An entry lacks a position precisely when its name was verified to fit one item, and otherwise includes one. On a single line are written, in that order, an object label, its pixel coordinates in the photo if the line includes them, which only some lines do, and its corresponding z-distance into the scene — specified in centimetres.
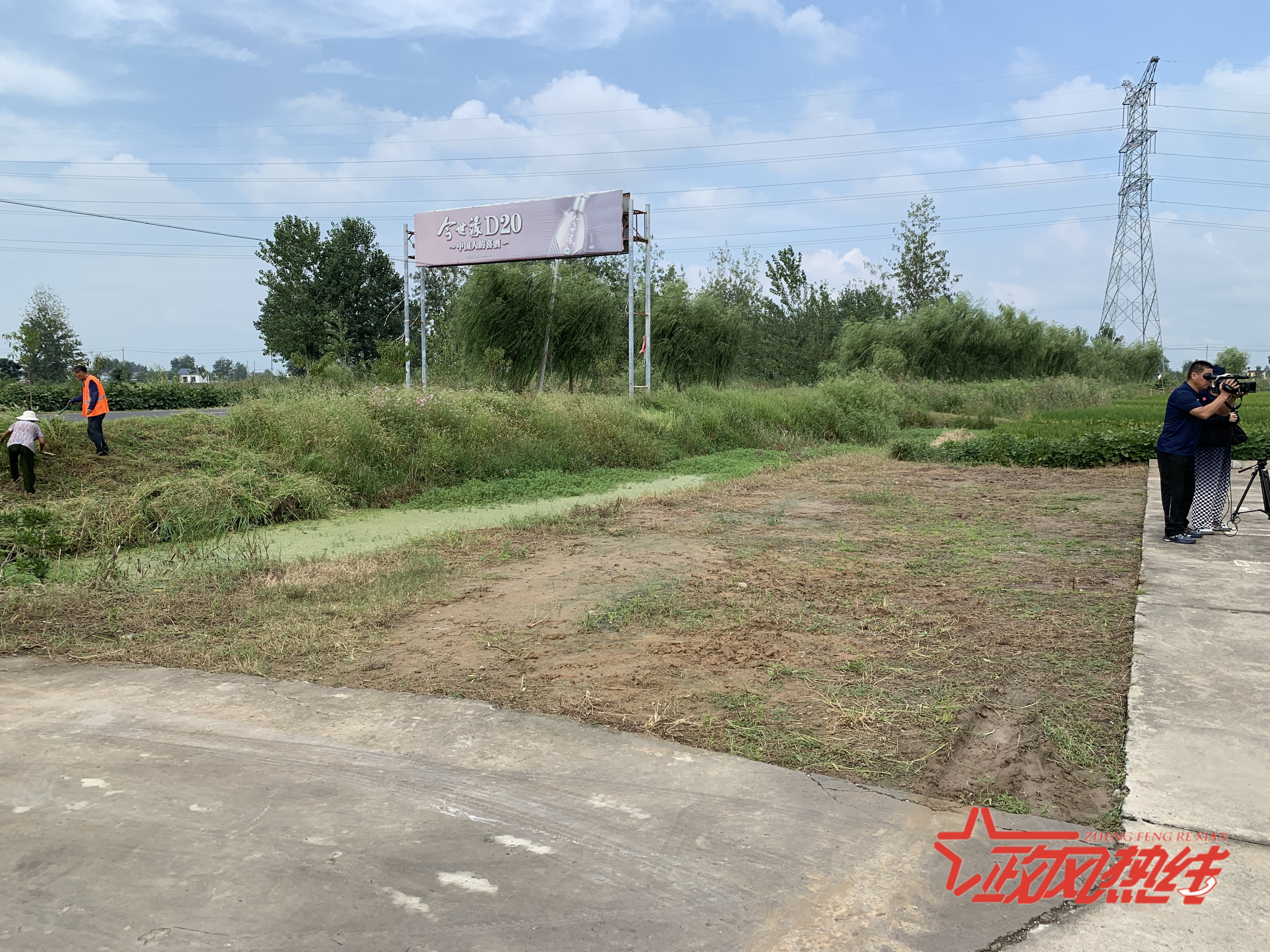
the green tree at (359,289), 4462
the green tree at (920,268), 4469
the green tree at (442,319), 2552
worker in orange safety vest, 1002
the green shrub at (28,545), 669
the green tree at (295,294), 4438
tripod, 783
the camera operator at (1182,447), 733
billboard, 2125
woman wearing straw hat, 888
